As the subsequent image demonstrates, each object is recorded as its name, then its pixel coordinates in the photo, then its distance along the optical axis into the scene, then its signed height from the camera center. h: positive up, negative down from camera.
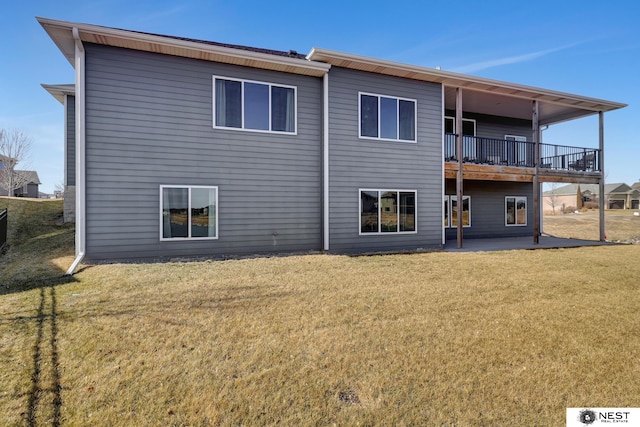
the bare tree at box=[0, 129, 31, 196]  25.69 +5.06
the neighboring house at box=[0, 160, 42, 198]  28.74 +3.17
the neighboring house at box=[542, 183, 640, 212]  47.56 +2.60
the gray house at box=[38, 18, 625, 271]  7.79 +1.91
